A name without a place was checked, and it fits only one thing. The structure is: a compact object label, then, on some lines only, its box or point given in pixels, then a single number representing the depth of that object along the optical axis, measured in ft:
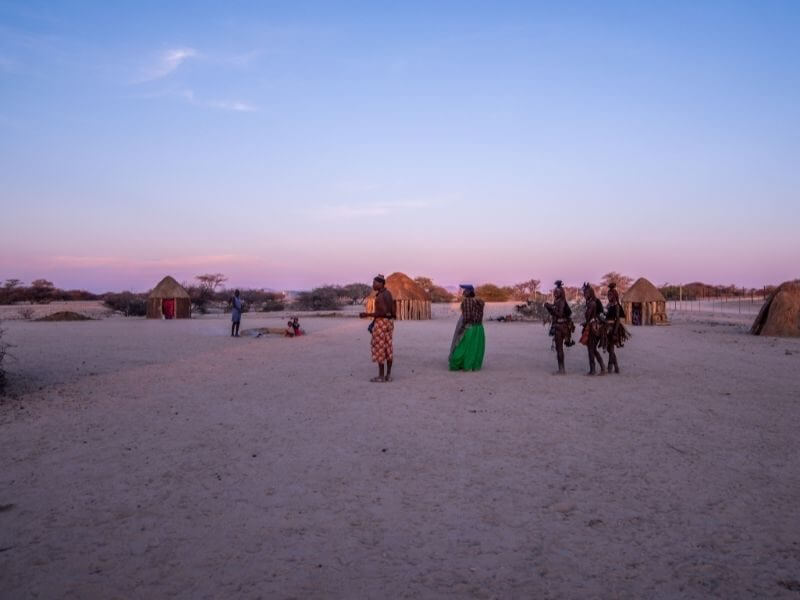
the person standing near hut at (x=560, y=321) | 37.24
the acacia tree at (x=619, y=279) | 160.14
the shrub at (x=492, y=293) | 207.24
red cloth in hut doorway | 105.09
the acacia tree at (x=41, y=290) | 185.65
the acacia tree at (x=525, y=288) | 209.27
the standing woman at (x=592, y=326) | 36.45
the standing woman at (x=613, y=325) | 36.81
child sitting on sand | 69.82
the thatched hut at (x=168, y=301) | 105.09
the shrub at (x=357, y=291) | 196.65
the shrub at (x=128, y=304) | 128.06
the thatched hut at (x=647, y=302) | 90.94
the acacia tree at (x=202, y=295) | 135.13
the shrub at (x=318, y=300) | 164.25
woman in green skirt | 39.34
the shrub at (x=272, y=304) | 156.15
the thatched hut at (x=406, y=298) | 108.17
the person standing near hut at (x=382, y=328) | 34.58
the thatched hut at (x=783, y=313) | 64.95
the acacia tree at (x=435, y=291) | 219.96
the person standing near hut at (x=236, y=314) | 66.44
